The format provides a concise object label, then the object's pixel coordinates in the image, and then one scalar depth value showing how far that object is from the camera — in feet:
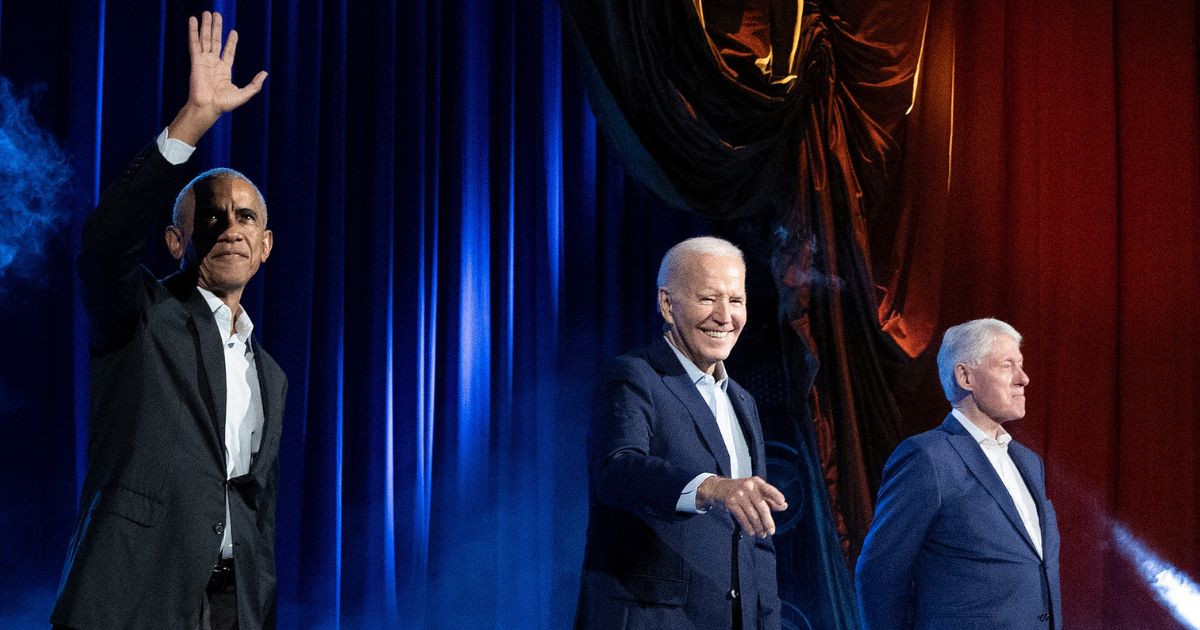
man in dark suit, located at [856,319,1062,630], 28.89
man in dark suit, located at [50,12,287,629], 26.06
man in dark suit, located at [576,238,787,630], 26.43
